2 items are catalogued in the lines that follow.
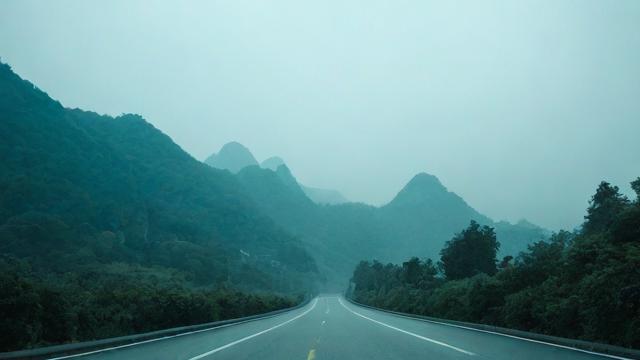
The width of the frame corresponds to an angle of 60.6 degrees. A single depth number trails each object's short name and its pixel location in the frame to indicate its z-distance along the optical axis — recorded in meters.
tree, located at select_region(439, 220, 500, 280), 63.25
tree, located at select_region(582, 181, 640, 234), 53.03
